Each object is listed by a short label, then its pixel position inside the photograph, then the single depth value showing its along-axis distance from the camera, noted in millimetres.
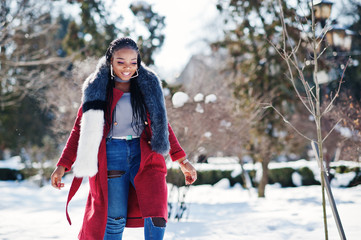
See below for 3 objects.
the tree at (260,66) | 10898
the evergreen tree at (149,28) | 11312
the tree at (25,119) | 18939
